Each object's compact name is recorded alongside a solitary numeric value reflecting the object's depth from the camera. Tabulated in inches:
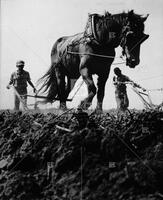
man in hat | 596.4
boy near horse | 505.7
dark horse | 433.4
